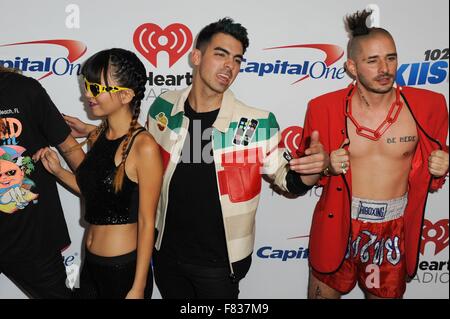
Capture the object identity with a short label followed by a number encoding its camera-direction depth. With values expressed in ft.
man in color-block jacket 8.15
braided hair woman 7.02
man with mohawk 8.33
